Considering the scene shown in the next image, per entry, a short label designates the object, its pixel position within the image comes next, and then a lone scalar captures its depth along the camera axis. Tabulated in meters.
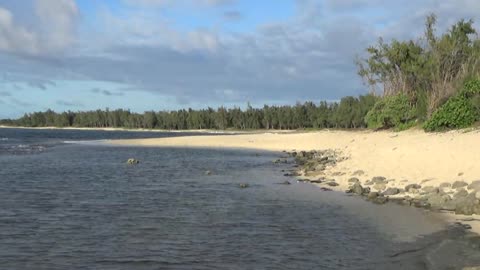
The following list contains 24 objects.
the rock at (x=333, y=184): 23.75
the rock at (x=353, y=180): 23.77
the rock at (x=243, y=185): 24.33
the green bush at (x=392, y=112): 60.19
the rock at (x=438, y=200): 16.69
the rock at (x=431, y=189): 18.52
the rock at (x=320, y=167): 30.81
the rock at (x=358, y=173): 25.63
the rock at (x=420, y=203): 17.08
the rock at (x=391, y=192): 19.75
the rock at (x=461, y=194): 16.93
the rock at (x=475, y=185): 17.35
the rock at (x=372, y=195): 19.28
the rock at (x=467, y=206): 15.28
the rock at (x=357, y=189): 20.86
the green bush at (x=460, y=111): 38.06
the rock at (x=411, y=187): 19.88
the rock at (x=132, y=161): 39.72
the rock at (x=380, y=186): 21.11
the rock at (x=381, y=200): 18.48
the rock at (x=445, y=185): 19.03
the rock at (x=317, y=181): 25.35
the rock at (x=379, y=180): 22.27
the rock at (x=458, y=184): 18.36
